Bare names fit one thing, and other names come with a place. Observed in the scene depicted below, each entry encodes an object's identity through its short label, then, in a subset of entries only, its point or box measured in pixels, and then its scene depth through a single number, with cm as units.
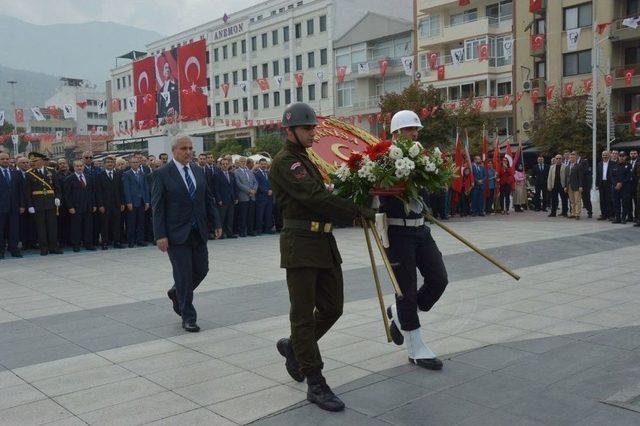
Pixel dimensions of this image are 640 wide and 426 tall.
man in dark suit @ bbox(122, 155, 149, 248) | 1468
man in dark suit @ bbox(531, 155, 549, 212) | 2170
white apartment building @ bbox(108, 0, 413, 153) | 6016
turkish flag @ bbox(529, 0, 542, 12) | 3641
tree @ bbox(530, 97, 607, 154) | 3538
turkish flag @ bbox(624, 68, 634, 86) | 3591
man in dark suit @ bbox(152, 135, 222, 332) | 674
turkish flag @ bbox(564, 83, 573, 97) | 3834
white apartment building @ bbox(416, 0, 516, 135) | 4481
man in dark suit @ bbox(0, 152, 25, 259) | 1293
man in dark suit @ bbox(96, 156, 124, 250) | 1441
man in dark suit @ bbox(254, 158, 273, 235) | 1700
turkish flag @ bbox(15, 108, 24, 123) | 4361
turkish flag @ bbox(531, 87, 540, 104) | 3981
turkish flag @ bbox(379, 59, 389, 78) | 4864
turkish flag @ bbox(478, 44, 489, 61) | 4144
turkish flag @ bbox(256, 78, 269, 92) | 5661
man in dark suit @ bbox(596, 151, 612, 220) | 1798
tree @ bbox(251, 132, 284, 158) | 5245
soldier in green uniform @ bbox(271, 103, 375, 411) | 450
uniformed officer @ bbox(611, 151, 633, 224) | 1712
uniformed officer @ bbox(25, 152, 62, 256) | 1339
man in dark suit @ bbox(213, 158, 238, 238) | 1591
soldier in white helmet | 522
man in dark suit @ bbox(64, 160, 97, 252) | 1394
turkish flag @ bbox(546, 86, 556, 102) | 3956
